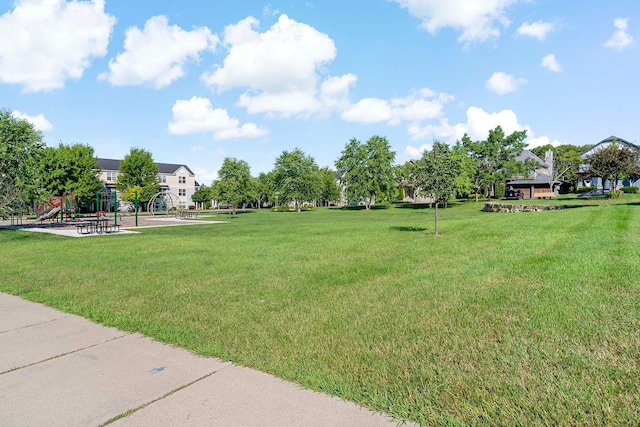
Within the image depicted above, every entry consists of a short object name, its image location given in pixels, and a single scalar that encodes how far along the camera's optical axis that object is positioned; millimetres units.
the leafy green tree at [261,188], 59744
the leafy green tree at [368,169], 55094
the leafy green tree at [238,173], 57712
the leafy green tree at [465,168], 46047
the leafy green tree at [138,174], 67125
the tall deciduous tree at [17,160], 21750
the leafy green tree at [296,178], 57438
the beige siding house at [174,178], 72812
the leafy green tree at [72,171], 54188
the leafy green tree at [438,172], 15414
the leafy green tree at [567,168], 63047
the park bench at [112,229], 22075
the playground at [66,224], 21545
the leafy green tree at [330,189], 82250
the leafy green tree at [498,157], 50625
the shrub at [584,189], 63506
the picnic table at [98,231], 20969
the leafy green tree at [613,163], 38750
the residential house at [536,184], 61781
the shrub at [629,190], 50531
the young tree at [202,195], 80875
